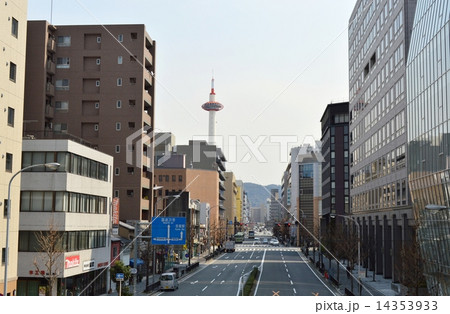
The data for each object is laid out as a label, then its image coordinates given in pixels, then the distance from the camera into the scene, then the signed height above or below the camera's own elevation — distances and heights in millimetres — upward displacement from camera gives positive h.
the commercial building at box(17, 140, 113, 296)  45469 -540
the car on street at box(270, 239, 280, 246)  173375 -8232
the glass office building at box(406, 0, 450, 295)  42969 +6825
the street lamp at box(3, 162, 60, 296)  28438 +2308
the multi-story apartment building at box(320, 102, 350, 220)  132250 +13364
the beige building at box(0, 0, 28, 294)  38656 +7014
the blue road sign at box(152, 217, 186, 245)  52188 -1371
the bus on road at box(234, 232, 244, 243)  180138 -7253
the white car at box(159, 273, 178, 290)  55312 -6519
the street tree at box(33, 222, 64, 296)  41812 -3064
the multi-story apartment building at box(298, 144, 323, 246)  184125 +7227
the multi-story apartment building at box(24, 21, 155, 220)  78875 +16320
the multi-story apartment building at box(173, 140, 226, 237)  182875 +18524
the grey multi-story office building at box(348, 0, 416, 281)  61594 +11336
